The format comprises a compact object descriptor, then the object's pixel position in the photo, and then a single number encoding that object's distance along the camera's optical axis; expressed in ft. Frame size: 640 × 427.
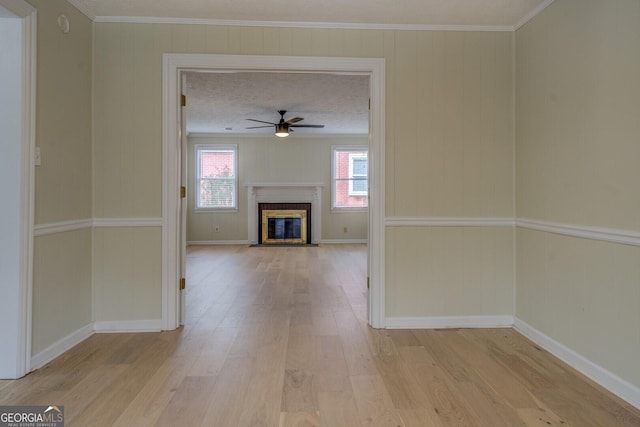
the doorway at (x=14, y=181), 6.81
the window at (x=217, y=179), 27.09
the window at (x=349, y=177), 27.61
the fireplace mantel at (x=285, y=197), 27.04
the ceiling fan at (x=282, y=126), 19.99
